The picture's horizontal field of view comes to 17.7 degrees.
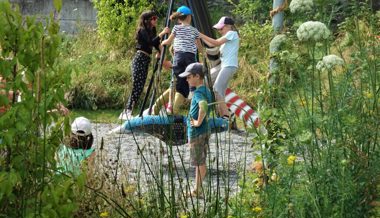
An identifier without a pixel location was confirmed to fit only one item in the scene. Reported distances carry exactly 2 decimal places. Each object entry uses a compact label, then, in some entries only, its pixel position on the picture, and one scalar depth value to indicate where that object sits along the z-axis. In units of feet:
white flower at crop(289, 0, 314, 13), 19.16
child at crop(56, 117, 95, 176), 23.84
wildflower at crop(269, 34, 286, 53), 20.33
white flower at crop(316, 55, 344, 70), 17.96
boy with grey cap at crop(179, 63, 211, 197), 29.59
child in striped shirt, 44.26
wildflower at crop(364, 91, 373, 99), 20.35
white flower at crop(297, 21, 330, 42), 18.19
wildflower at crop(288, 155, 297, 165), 18.41
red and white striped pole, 47.55
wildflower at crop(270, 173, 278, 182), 19.60
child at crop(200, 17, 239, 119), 48.45
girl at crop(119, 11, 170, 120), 49.56
